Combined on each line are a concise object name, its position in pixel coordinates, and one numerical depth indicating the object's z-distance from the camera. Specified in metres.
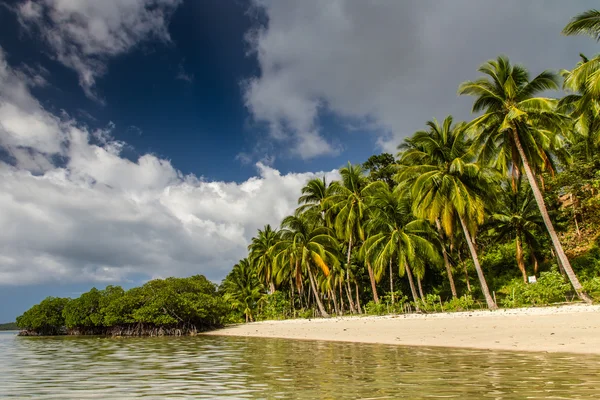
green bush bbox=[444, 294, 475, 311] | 26.47
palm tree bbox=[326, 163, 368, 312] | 37.34
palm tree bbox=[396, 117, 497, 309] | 26.45
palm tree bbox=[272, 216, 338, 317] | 38.20
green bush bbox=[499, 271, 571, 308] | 22.14
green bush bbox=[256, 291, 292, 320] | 51.09
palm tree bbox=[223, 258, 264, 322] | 58.00
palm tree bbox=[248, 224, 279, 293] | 52.54
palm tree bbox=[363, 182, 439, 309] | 31.75
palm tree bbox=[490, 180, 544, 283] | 34.81
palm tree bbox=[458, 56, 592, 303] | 23.20
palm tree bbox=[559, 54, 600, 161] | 18.98
